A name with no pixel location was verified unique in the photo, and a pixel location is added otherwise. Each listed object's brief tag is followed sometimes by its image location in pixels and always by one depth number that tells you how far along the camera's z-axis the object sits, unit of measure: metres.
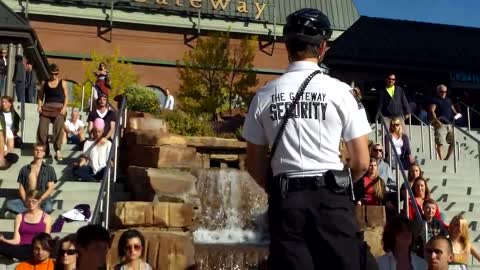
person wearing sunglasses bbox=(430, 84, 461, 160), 16.25
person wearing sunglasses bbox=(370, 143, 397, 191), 11.89
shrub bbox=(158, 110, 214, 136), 15.33
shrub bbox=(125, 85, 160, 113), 17.20
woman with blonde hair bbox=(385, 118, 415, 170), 13.43
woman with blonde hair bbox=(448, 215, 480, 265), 7.59
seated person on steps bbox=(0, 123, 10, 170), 11.62
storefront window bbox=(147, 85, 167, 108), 40.91
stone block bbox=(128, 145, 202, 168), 11.79
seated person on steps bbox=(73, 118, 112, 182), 11.54
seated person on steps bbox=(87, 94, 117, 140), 13.24
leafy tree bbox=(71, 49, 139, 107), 35.56
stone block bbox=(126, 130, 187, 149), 12.23
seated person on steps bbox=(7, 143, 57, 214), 9.95
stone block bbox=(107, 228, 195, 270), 8.07
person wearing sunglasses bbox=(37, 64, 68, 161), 12.75
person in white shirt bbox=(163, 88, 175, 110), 26.33
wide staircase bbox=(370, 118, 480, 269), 12.02
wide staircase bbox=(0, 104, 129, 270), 9.50
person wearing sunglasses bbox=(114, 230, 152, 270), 6.28
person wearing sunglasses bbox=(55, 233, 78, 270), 6.33
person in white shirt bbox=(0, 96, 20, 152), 12.32
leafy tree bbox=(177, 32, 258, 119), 34.16
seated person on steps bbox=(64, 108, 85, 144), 14.23
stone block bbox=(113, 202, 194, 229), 8.56
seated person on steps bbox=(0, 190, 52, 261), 8.23
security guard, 3.45
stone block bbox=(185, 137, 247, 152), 13.45
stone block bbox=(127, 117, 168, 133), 13.85
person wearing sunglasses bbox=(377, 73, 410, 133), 14.99
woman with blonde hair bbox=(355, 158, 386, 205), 10.59
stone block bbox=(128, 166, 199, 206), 10.10
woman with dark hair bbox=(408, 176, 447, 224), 9.91
